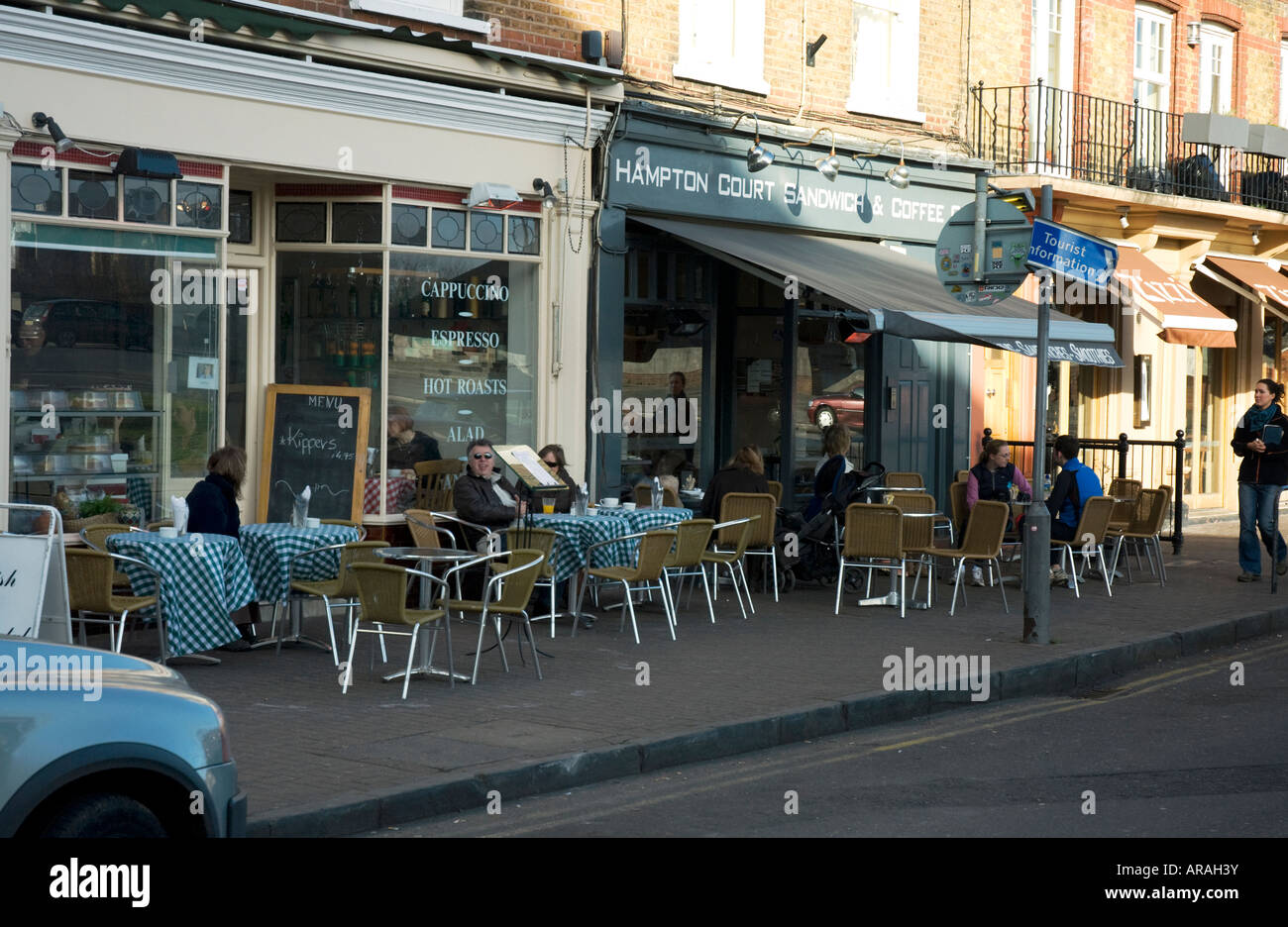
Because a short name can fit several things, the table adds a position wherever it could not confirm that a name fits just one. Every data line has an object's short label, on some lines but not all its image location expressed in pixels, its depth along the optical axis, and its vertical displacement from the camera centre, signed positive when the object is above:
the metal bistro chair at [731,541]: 12.59 -1.09
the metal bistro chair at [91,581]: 8.92 -1.03
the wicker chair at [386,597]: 8.81 -1.10
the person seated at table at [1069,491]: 14.41 -0.70
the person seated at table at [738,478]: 13.45 -0.58
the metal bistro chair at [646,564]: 11.06 -1.10
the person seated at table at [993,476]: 14.77 -0.58
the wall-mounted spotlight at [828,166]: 16.16 +2.59
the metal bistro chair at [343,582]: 9.80 -1.14
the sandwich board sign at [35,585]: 7.60 -0.91
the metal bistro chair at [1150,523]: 15.05 -1.03
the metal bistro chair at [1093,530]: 14.05 -1.04
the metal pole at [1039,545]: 11.12 -0.92
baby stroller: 13.97 -1.08
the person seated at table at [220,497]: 10.16 -0.61
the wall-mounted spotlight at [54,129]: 10.31 +1.83
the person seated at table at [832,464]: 14.27 -0.48
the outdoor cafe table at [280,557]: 10.06 -0.99
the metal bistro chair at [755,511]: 13.15 -0.84
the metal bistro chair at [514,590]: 9.32 -1.11
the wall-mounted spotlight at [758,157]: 15.06 +2.50
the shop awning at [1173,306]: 19.20 +1.43
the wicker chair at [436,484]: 13.04 -0.65
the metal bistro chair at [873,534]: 12.80 -1.00
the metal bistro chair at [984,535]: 12.88 -1.00
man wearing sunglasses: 11.67 -0.66
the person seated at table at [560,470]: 12.45 -0.51
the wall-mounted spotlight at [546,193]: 13.61 +1.92
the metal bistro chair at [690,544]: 11.66 -1.01
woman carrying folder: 14.83 -0.46
